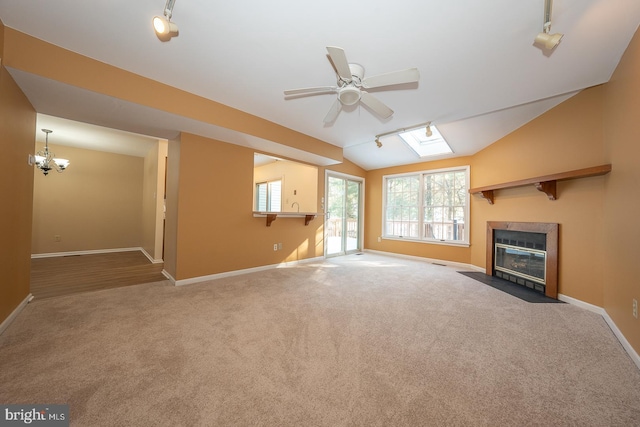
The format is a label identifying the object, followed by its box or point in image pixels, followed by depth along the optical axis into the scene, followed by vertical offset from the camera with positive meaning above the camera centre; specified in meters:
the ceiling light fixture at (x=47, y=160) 4.67 +1.03
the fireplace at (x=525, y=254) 3.17 -0.51
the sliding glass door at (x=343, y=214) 5.93 +0.07
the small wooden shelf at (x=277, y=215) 4.26 +0.02
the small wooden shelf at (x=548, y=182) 2.48 +0.54
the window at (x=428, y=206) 5.06 +0.32
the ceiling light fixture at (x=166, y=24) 1.56 +1.27
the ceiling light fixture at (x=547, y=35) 1.58 +1.29
